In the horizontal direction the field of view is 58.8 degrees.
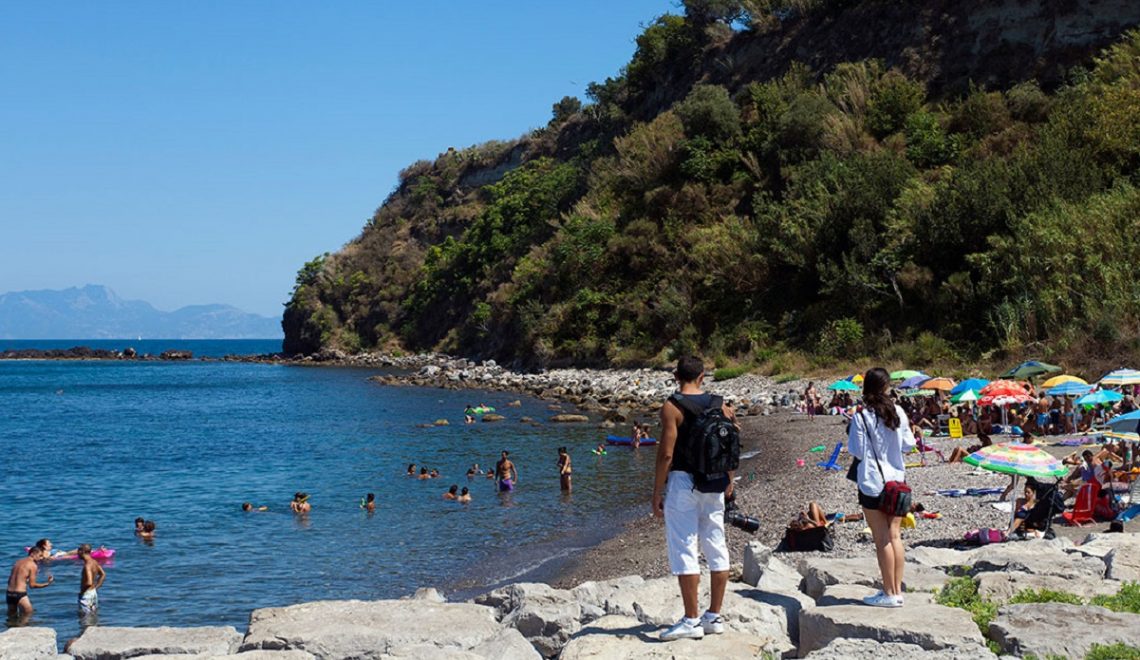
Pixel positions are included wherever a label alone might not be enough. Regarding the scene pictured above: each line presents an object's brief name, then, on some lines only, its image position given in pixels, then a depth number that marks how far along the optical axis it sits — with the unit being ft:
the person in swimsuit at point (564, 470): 76.33
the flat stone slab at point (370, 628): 29.48
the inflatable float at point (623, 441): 99.45
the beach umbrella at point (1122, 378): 70.18
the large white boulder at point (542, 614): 30.22
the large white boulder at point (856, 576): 29.78
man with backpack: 24.49
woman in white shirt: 26.61
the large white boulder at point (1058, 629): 22.54
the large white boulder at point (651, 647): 24.12
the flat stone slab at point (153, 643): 30.12
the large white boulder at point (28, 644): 28.84
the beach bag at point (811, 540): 44.34
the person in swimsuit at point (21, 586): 47.88
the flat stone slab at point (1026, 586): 27.50
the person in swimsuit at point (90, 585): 48.34
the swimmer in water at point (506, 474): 77.15
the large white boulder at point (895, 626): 23.18
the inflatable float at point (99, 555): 57.70
